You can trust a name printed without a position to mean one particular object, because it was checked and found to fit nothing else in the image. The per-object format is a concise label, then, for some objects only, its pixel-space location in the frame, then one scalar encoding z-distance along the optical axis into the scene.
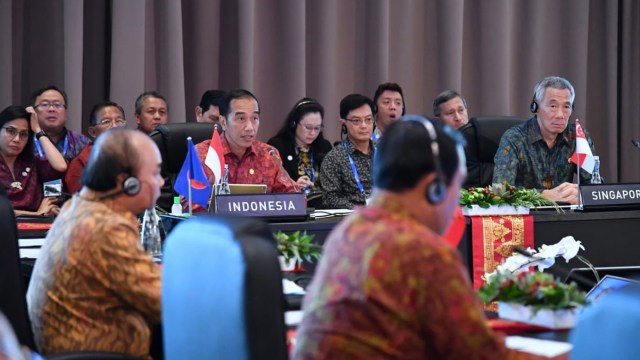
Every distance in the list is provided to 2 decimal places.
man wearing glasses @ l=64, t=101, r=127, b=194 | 10.22
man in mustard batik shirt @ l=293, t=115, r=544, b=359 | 2.59
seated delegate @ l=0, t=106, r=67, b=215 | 9.47
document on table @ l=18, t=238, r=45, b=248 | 6.65
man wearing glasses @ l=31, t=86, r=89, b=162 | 10.11
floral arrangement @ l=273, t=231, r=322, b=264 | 5.20
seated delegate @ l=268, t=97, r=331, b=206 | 10.54
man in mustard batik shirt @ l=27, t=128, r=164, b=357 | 4.24
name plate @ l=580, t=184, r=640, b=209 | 7.71
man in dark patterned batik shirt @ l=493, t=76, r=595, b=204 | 9.06
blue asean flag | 7.43
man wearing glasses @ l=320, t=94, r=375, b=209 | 9.53
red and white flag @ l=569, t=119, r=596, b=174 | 8.45
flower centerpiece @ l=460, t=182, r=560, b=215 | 7.44
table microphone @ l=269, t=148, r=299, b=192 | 8.91
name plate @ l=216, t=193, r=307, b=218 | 7.02
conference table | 7.53
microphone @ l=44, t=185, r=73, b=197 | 9.00
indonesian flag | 7.68
